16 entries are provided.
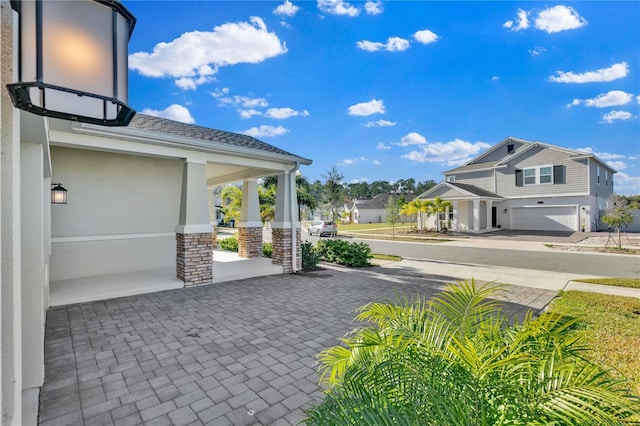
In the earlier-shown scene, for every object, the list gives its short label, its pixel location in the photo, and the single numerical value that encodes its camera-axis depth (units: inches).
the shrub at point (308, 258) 379.6
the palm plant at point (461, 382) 48.7
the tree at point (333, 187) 680.4
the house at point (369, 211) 1897.1
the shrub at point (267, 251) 453.7
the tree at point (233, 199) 609.4
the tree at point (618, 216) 564.1
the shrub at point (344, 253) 416.8
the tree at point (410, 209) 957.2
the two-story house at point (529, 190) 839.1
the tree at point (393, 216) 914.7
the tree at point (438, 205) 924.0
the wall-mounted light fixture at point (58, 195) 245.1
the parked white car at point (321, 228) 950.4
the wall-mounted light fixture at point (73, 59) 45.8
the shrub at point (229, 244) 534.9
